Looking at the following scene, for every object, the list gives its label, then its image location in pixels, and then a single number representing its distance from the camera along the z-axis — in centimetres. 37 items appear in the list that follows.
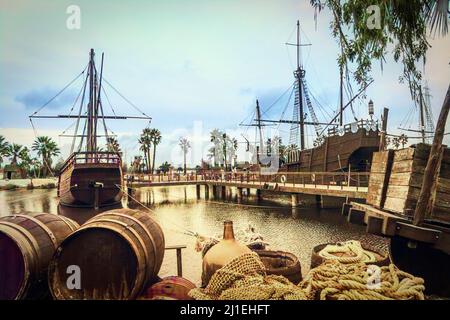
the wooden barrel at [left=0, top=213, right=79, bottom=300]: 359
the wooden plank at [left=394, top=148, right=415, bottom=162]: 448
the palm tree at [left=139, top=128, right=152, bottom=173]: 8469
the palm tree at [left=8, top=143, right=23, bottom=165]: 8024
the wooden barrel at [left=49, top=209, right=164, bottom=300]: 362
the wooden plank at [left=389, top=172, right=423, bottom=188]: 436
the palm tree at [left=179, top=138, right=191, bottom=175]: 10499
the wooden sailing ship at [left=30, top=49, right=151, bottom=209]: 1956
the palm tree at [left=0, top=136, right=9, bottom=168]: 7131
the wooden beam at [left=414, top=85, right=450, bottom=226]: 413
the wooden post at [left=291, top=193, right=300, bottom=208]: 2360
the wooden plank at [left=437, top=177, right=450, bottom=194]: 429
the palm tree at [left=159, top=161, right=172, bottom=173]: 7707
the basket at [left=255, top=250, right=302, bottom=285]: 560
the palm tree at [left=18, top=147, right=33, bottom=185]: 8206
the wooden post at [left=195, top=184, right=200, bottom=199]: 3976
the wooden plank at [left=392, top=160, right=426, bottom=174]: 440
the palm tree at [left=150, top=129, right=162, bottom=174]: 8481
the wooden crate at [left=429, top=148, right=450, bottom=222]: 429
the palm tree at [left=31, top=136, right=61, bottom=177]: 8069
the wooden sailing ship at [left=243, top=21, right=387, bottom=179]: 2270
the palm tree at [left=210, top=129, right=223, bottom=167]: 9475
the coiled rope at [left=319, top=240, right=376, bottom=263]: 521
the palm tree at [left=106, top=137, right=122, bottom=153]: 8025
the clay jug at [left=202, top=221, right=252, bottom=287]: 471
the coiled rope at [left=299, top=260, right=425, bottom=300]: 324
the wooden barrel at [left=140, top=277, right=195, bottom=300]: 369
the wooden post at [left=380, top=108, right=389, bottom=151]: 666
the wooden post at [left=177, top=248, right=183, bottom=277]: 651
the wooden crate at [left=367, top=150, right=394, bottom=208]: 504
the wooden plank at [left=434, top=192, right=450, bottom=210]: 429
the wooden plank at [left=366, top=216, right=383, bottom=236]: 457
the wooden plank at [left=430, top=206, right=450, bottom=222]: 431
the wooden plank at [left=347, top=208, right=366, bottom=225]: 571
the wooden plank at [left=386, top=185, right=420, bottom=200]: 437
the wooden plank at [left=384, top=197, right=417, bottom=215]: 437
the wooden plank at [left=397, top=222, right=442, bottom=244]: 418
